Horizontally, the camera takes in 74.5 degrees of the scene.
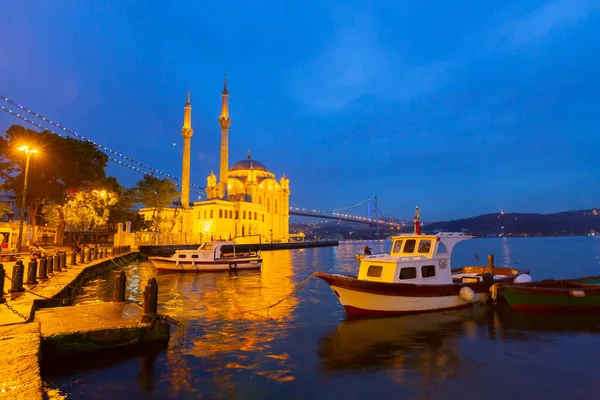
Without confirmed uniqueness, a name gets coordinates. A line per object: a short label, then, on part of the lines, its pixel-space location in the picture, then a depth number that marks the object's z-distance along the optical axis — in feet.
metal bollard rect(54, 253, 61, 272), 62.37
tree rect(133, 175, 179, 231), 184.85
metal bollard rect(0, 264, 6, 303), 32.51
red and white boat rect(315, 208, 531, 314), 42.73
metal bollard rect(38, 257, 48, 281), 50.70
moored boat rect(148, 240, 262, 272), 91.61
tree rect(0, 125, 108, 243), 120.57
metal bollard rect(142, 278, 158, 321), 30.04
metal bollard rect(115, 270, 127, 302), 38.09
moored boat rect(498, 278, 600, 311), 45.75
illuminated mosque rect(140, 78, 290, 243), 235.40
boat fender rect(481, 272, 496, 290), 50.01
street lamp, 66.50
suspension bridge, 459.48
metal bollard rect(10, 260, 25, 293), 36.91
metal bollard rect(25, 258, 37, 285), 45.50
